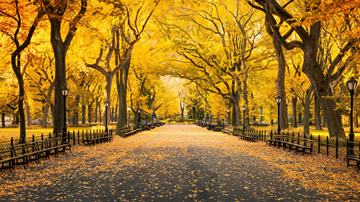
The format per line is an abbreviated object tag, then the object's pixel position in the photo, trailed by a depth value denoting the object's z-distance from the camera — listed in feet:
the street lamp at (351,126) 67.01
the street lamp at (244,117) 159.12
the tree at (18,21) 96.17
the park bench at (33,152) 60.95
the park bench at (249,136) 131.07
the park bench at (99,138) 110.70
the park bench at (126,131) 155.29
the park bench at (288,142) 85.58
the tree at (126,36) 144.25
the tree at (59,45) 99.71
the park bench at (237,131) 159.96
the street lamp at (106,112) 134.10
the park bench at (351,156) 58.83
